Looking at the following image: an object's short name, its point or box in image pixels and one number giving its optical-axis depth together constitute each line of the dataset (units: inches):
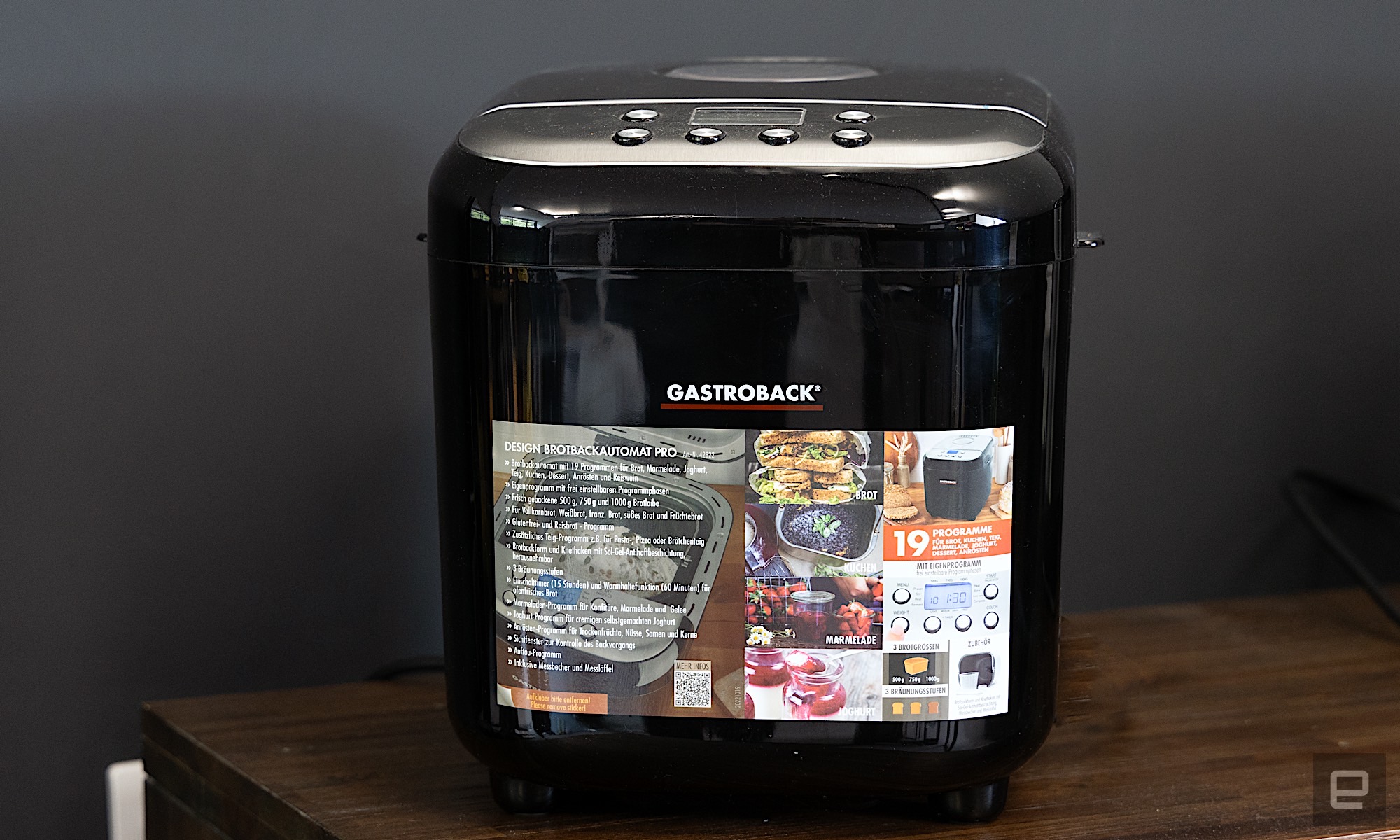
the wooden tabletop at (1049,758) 45.8
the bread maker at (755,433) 42.9
